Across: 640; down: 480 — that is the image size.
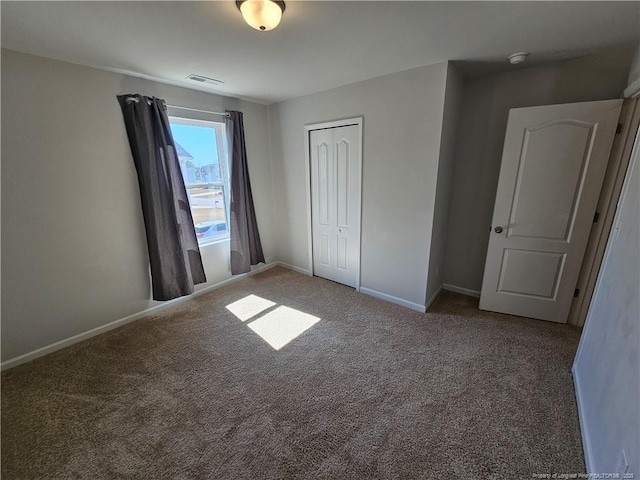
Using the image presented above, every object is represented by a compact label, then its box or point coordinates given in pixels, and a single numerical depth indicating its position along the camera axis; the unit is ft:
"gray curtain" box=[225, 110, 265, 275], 10.48
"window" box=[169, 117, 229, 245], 9.62
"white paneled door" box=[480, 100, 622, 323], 6.93
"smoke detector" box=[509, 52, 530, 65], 6.67
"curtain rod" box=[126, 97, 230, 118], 7.55
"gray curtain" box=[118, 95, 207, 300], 7.89
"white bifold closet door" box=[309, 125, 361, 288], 9.66
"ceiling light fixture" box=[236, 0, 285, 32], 4.30
